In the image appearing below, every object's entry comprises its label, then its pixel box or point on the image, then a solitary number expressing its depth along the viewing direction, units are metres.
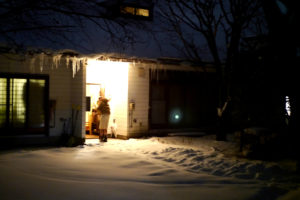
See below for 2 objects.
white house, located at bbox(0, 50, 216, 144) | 10.84
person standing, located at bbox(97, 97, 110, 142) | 12.37
